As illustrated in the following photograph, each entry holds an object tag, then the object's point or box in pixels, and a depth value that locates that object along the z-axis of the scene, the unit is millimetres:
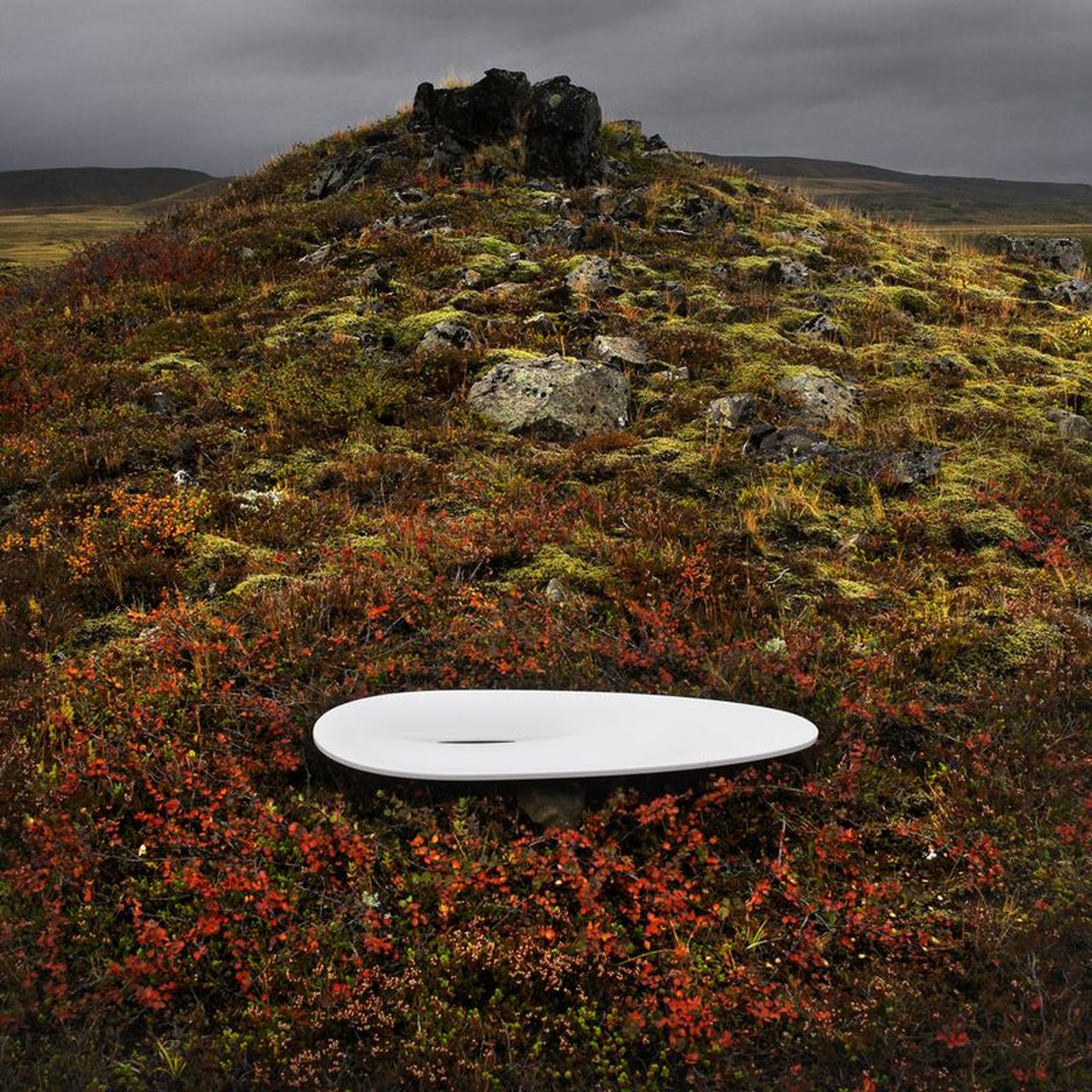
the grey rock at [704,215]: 24156
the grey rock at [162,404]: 13297
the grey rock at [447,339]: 15008
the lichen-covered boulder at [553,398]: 12766
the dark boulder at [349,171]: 26359
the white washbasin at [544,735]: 5867
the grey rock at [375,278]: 18266
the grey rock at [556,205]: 23281
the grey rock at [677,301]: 17703
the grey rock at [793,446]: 11797
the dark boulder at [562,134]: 26234
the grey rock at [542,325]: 15791
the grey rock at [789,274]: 20281
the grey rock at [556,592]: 8391
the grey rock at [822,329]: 17109
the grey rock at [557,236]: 21094
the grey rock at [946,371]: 15055
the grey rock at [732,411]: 12773
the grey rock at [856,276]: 21078
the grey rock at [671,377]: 14406
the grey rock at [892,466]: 11086
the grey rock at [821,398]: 13133
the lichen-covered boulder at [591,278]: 17891
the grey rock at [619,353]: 14625
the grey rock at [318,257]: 20234
